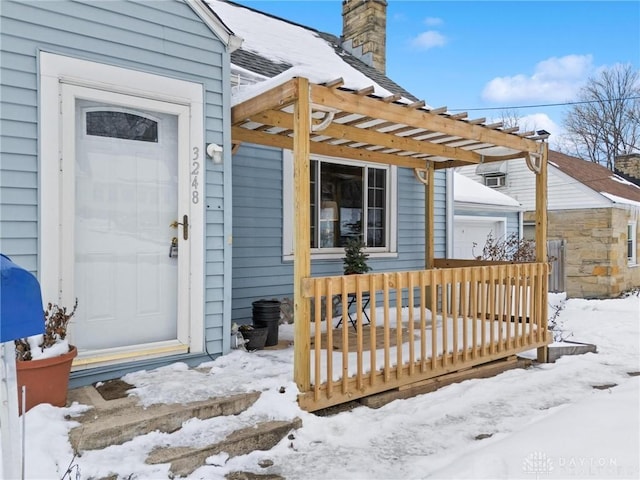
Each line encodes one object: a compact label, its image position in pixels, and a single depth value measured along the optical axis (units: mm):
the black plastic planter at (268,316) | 4734
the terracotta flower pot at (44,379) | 2662
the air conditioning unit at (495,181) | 13734
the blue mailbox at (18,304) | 1467
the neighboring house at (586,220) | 11830
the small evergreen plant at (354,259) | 5980
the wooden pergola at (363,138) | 3309
